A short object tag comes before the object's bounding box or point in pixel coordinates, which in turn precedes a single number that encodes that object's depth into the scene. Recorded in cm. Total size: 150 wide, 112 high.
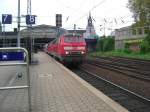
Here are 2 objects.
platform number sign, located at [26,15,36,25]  1142
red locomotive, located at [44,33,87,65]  1011
